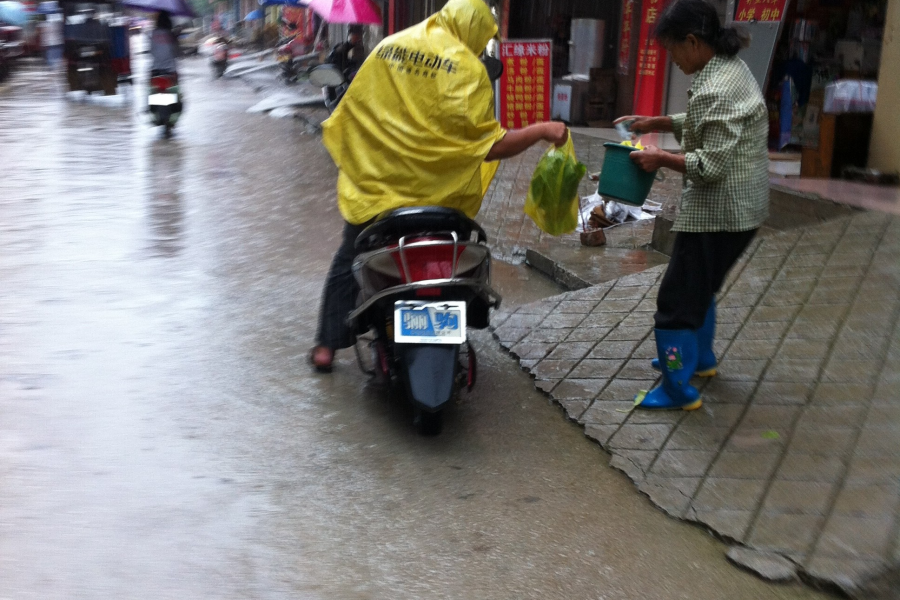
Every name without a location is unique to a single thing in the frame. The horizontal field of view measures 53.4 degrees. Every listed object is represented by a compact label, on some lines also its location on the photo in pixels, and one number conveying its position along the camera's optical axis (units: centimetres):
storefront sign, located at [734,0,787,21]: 879
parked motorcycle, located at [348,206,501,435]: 389
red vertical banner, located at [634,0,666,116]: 1244
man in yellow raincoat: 409
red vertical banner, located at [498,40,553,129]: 1147
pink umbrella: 1533
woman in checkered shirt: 369
